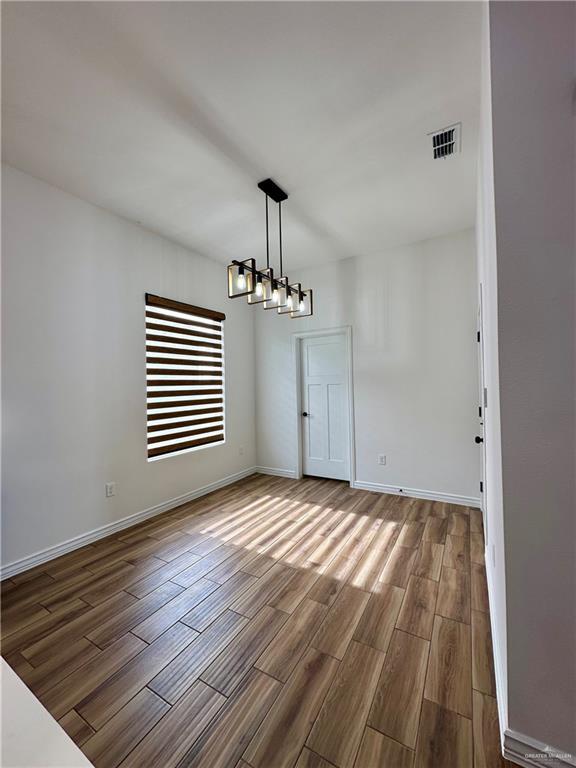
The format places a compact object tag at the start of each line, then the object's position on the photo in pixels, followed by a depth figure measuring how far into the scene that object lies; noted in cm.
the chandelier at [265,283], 250
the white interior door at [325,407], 431
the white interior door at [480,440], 284
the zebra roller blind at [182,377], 336
